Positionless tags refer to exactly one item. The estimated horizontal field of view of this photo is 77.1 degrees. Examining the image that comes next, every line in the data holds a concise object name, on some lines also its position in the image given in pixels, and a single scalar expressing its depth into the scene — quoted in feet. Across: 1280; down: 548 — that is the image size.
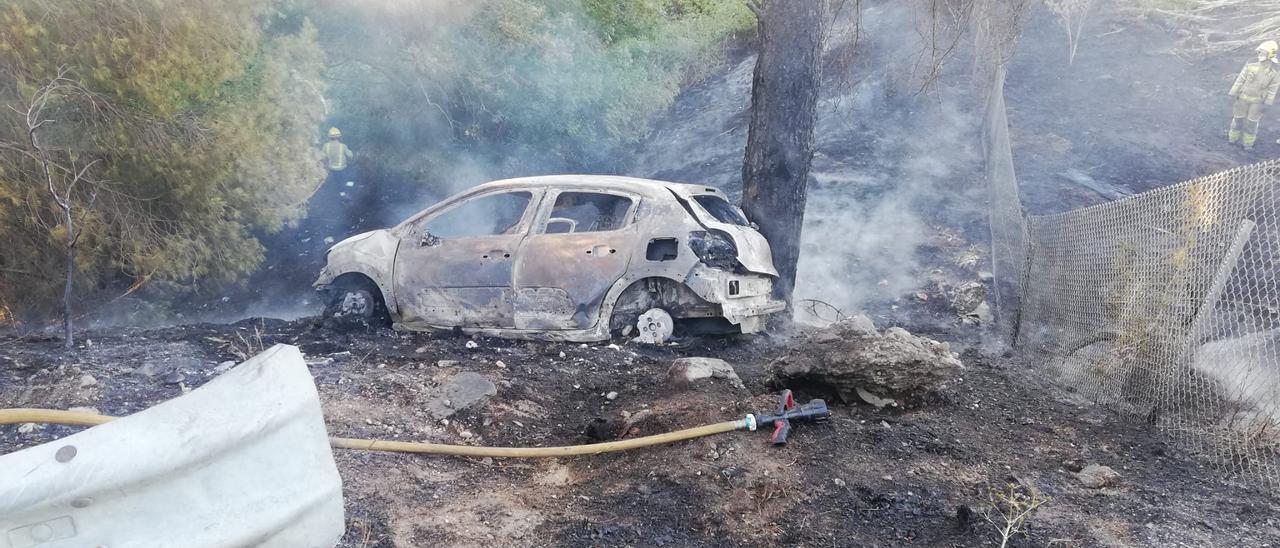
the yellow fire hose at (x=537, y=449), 13.23
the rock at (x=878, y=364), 16.60
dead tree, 18.72
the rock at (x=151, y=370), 17.21
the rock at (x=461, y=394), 16.61
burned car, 22.38
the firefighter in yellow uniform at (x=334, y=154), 38.88
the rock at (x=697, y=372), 18.15
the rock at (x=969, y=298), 28.78
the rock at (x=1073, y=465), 14.83
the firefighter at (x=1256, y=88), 38.86
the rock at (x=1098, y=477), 13.97
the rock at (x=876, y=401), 16.94
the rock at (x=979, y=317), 28.35
